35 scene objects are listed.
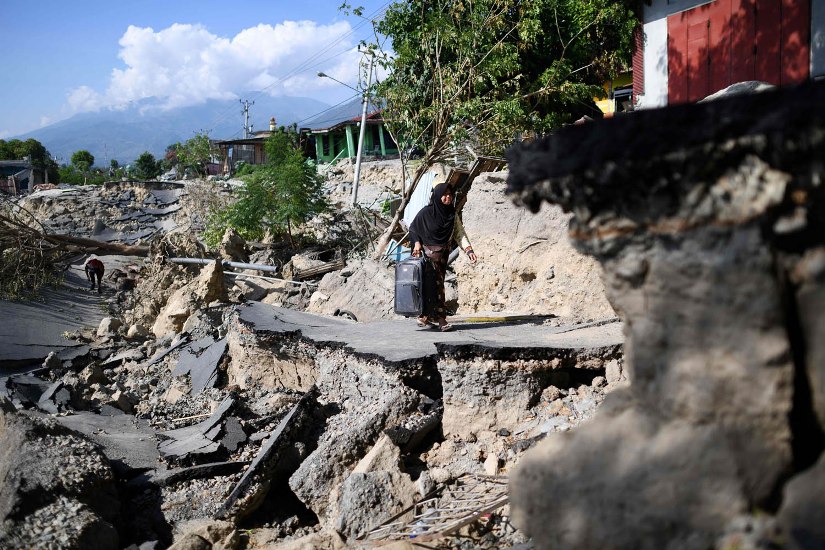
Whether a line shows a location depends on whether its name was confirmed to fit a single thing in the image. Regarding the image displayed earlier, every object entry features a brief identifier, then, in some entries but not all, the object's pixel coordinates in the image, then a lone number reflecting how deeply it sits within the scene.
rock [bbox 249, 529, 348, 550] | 4.46
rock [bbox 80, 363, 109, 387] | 9.13
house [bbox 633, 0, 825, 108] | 9.53
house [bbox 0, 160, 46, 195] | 40.77
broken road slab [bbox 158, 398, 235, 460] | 5.94
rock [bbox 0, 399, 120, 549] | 4.37
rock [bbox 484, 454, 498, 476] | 4.86
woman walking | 6.83
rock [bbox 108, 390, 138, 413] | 7.89
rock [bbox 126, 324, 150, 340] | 12.30
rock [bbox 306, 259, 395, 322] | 10.00
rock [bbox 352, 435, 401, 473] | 4.95
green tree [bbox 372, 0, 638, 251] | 13.50
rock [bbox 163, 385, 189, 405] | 8.02
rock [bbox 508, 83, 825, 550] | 1.82
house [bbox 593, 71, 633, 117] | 17.81
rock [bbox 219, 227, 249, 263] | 15.77
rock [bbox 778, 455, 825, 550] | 1.73
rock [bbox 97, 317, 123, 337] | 12.54
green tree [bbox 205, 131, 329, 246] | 16.14
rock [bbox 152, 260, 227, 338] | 11.63
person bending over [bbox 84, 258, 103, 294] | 16.67
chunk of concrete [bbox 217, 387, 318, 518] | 5.27
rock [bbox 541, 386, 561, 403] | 5.43
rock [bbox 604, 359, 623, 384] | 5.32
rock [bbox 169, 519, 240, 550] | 4.65
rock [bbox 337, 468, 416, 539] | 4.71
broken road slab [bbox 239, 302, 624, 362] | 5.71
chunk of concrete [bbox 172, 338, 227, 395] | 8.19
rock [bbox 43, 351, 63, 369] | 10.41
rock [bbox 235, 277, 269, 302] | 13.46
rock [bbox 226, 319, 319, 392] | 7.31
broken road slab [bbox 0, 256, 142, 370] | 11.36
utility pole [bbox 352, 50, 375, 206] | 18.39
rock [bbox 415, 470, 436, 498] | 4.86
